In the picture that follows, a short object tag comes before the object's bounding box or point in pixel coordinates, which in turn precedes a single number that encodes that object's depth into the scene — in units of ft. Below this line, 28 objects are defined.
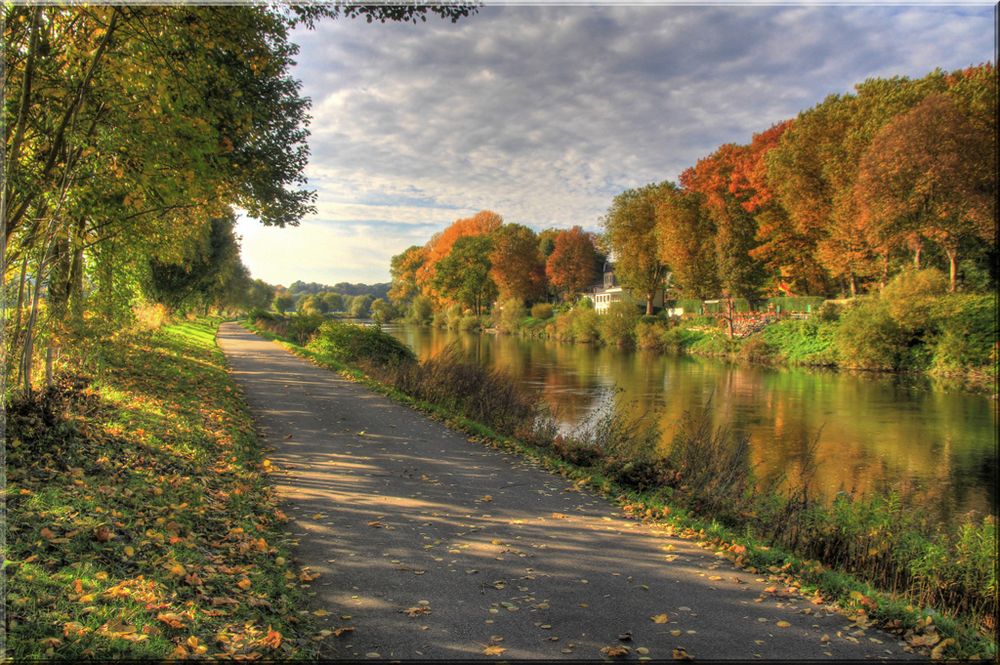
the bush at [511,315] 228.02
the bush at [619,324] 162.81
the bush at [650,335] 151.43
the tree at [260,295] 254.47
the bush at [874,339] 97.35
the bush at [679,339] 148.84
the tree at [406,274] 372.07
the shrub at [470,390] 44.58
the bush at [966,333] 86.63
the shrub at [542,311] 230.27
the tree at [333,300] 508.94
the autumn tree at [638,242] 185.47
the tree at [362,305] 510.99
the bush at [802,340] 111.75
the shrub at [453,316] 267.68
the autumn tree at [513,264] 258.98
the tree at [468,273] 268.82
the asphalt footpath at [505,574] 13.79
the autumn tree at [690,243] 159.12
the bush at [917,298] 94.89
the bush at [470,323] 255.09
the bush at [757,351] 122.31
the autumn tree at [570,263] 257.14
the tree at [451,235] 305.94
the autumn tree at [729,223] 147.43
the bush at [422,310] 311.88
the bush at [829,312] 117.70
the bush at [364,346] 72.95
